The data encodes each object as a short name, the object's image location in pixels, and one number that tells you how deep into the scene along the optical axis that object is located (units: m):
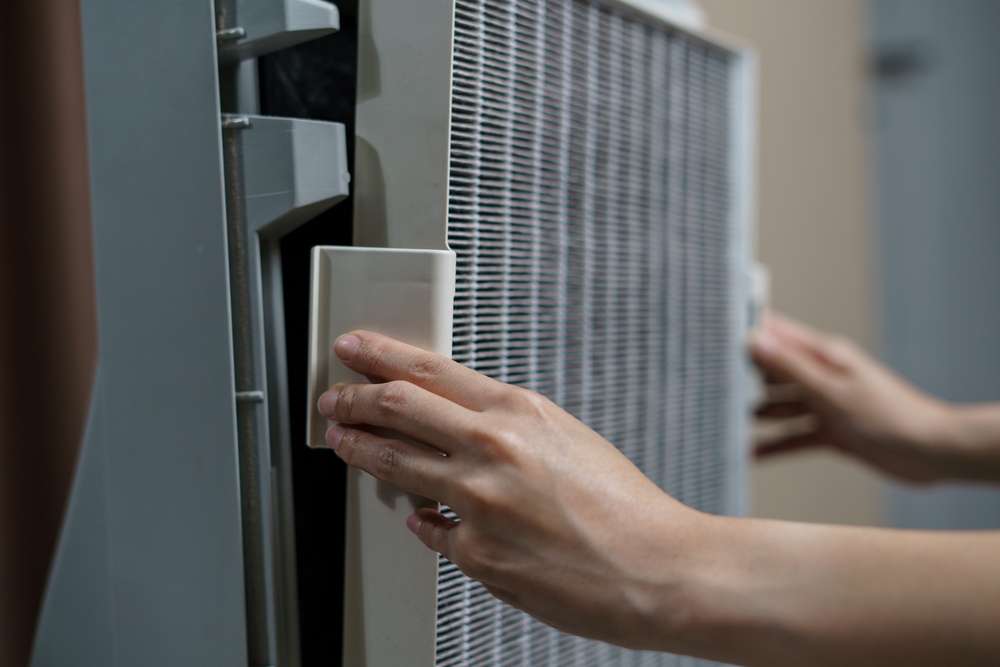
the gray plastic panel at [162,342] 0.48
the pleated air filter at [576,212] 0.48
